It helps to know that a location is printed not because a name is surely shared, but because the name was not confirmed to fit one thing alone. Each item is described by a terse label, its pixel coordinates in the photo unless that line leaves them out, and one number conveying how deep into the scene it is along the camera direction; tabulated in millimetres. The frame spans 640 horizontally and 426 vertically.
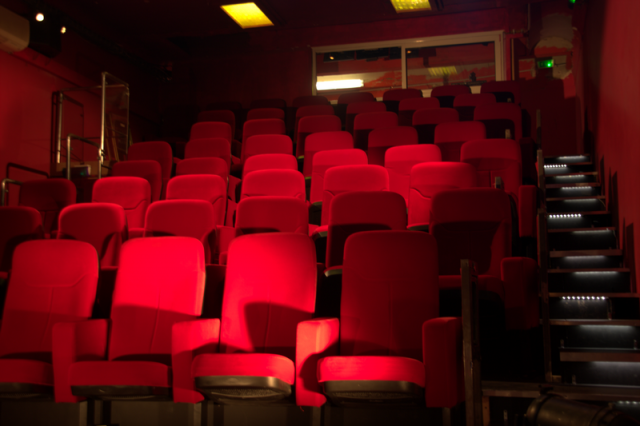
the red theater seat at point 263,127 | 4969
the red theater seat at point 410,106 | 5098
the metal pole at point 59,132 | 5320
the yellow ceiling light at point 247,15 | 6289
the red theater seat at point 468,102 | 5008
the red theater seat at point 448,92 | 5609
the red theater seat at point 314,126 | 4824
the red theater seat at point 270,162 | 3908
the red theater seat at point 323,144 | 4223
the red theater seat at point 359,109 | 5230
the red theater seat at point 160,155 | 4359
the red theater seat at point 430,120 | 4555
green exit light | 6260
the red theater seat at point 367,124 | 4637
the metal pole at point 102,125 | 4367
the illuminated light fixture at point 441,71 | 7004
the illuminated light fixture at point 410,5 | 6246
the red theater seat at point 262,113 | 5707
